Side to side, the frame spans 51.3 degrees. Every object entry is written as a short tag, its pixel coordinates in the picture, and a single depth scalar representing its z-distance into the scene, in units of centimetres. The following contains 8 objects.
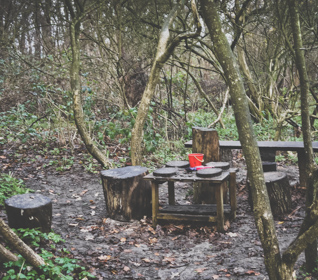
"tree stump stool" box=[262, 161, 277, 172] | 634
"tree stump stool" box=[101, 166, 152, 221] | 501
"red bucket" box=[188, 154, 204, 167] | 523
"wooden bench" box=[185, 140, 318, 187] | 630
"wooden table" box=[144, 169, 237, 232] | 471
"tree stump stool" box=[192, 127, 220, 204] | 576
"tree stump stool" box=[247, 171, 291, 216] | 523
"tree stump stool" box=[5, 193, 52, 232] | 372
